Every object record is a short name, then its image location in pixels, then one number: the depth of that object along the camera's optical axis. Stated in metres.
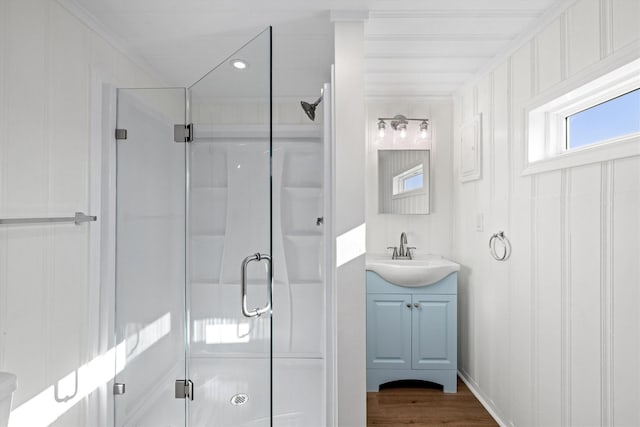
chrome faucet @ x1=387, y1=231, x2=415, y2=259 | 2.95
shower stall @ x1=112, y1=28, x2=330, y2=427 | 1.48
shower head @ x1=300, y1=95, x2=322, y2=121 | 2.17
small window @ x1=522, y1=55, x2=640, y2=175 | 1.36
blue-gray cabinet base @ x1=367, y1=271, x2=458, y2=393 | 2.53
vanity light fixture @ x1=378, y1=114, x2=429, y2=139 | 2.98
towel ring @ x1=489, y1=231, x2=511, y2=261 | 2.12
